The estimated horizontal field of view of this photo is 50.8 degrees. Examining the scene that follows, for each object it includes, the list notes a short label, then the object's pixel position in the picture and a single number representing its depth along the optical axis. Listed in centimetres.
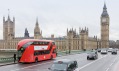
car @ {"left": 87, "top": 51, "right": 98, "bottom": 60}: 1987
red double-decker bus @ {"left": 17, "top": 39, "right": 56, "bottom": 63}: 1478
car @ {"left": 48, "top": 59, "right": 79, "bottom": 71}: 690
